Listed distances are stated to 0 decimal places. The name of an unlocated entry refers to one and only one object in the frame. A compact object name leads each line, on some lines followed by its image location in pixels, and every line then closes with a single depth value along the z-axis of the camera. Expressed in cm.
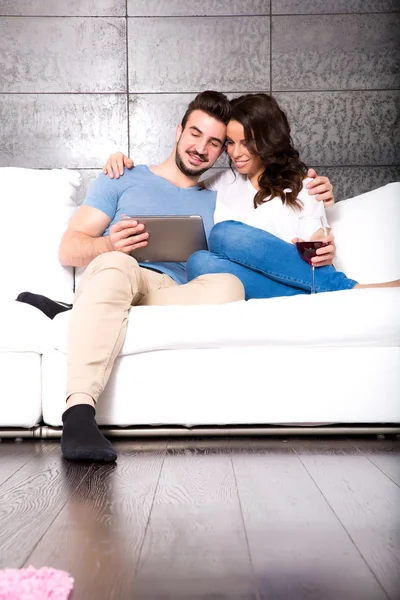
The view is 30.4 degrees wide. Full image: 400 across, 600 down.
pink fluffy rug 101
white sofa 232
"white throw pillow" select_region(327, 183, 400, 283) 296
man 211
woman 262
